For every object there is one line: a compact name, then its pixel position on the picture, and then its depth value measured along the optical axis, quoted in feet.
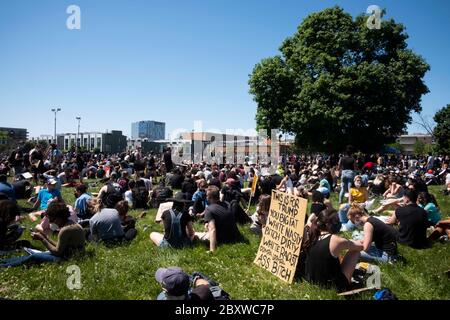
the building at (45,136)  487.08
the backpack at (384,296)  15.23
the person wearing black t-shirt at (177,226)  24.00
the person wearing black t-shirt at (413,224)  24.77
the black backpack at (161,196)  41.11
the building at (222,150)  137.00
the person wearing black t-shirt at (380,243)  21.36
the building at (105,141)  450.71
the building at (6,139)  239.91
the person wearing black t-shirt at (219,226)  24.66
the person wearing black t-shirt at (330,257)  16.83
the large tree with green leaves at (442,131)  147.92
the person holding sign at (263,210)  25.58
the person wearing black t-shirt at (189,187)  40.96
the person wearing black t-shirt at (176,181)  53.47
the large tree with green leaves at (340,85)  85.87
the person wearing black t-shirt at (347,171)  46.16
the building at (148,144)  435.94
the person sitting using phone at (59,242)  20.94
